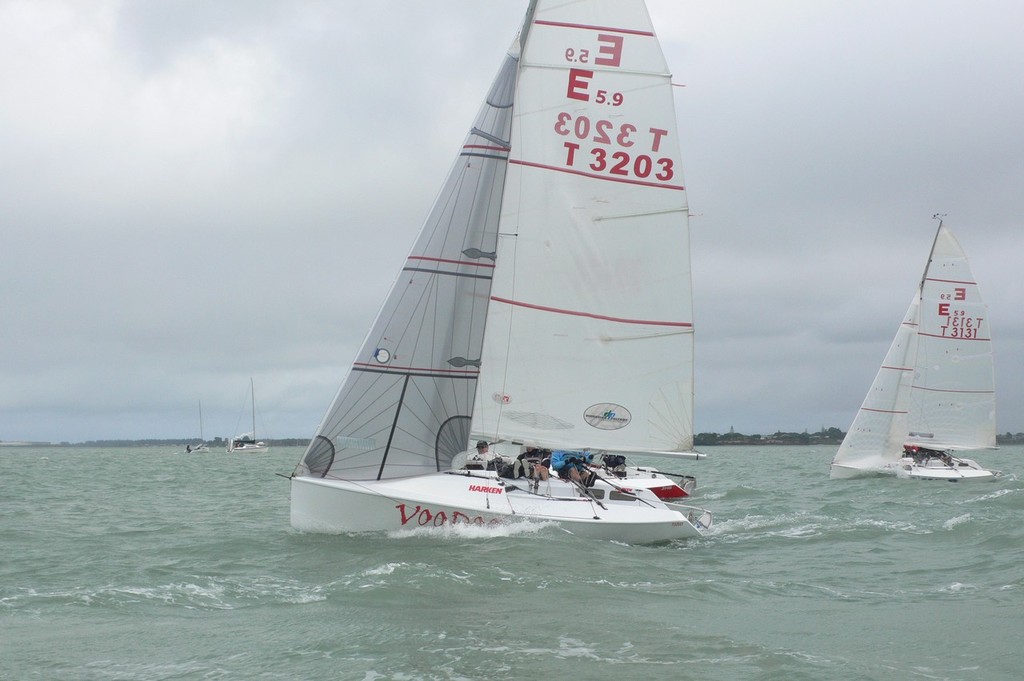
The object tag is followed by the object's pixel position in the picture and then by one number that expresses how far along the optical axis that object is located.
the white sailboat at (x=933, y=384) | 37.53
